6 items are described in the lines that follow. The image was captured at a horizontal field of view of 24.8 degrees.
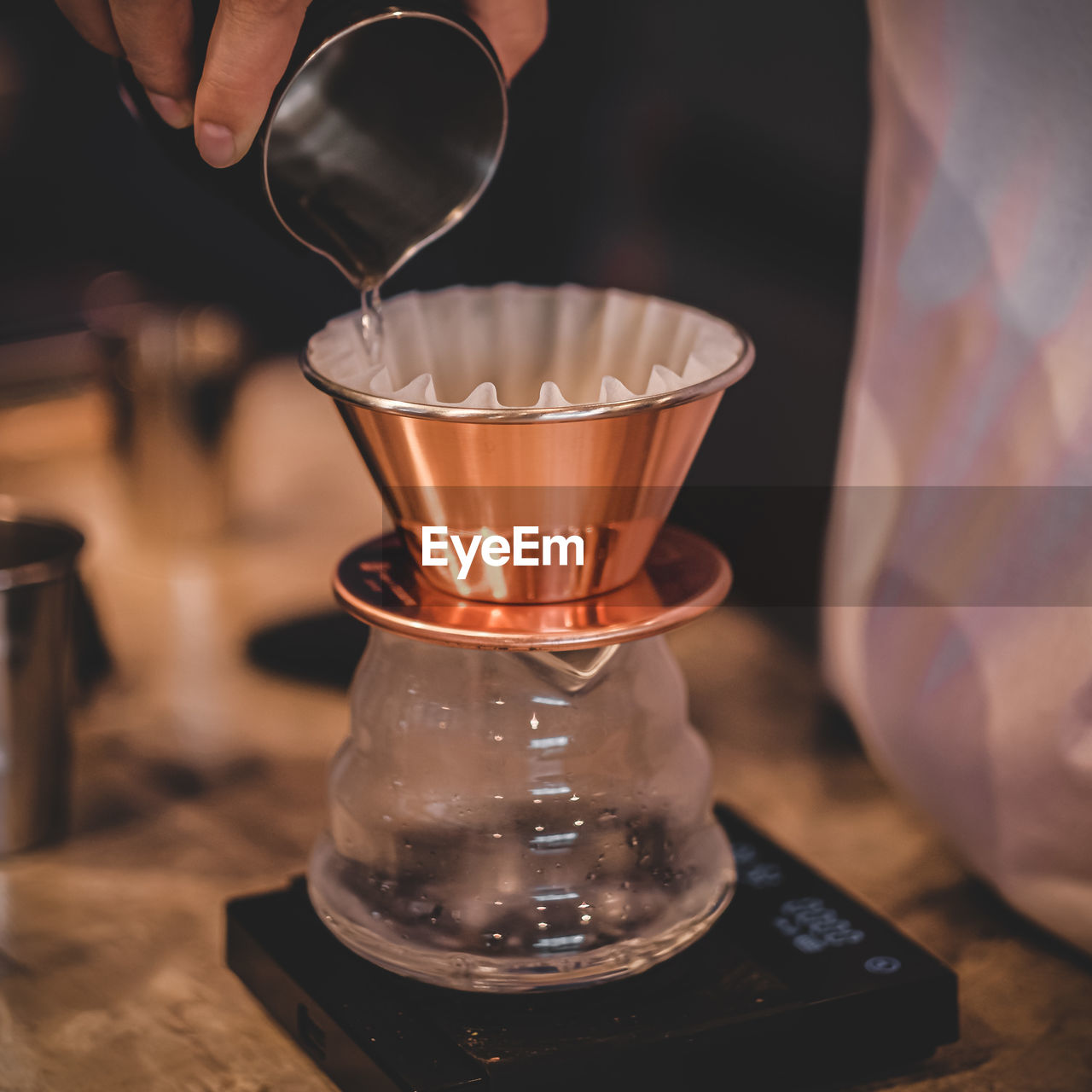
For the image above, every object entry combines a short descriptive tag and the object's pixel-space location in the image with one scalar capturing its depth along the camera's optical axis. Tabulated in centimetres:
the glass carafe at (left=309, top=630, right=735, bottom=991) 60
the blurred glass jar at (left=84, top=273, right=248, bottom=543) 100
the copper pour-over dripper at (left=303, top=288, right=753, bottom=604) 57
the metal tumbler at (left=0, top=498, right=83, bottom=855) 72
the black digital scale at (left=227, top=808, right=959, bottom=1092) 59
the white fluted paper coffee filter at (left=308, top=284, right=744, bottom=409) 63
